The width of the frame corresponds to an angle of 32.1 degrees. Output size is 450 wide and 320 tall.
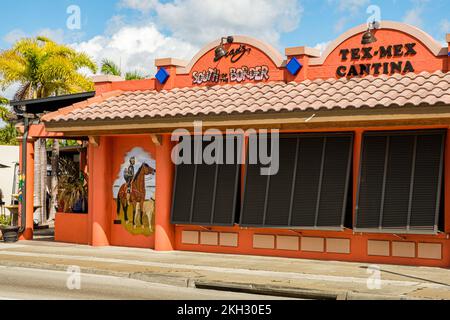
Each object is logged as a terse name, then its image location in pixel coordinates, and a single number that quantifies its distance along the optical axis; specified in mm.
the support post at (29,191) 24922
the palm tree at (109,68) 44219
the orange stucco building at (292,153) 17328
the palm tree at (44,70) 36934
